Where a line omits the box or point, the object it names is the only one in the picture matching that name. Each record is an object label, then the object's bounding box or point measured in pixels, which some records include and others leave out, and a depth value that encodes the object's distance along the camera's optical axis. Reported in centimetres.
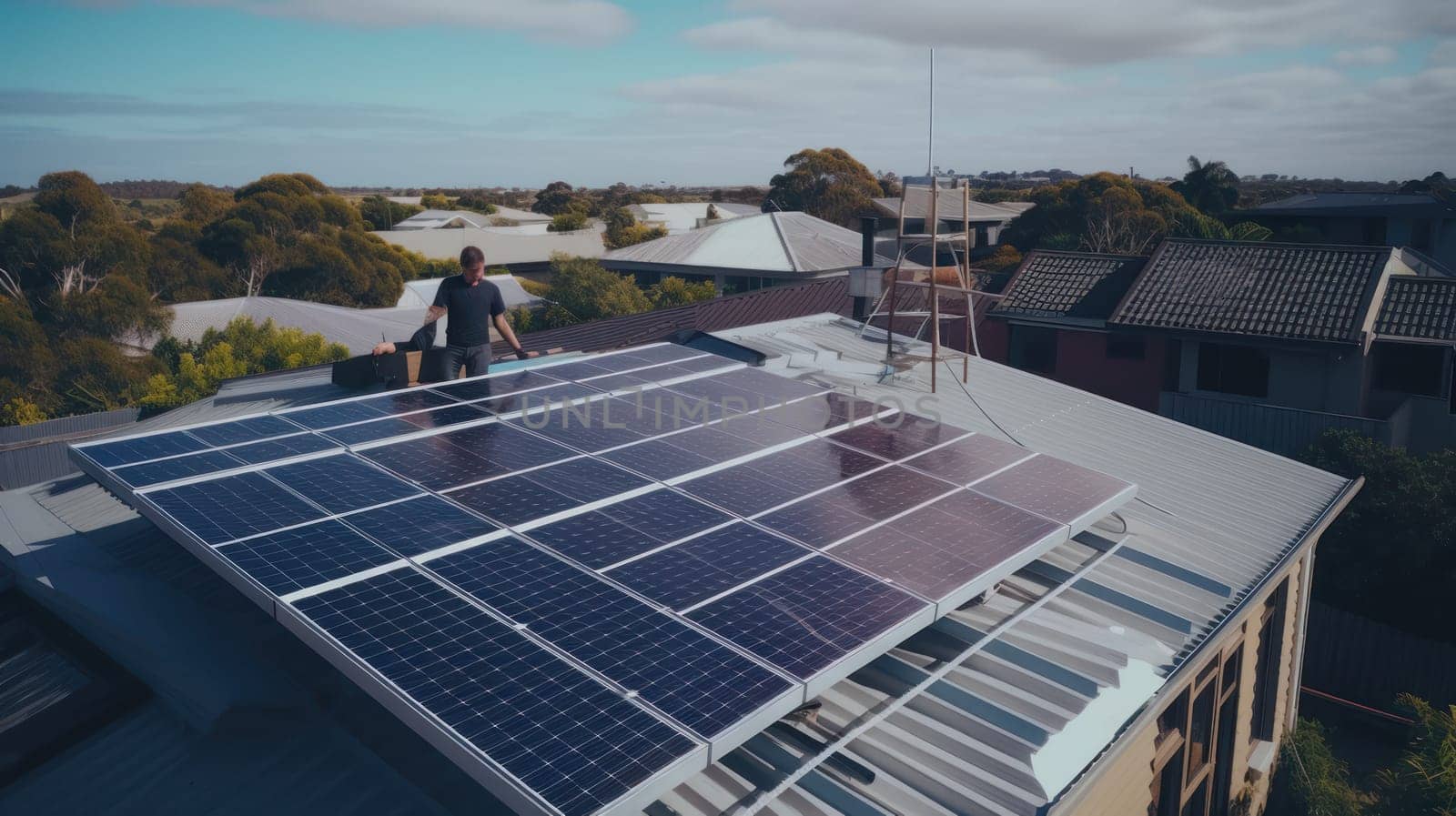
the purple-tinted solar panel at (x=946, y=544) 616
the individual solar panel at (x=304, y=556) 544
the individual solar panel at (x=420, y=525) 602
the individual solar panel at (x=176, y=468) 689
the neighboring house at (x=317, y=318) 3750
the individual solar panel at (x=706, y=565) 565
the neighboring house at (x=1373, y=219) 4678
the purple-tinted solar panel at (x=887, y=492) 720
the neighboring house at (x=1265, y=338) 2419
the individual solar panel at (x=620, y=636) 464
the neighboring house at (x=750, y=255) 4381
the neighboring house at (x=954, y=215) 6131
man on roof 1062
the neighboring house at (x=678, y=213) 8912
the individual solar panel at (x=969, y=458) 822
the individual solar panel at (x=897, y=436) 860
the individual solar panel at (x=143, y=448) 739
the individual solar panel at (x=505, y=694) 411
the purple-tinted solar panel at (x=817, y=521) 658
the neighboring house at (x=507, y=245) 6800
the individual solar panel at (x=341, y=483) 666
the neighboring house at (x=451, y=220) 8119
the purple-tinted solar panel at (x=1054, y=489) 760
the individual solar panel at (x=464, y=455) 725
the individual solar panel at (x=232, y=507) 608
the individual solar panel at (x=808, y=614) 510
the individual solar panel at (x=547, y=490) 662
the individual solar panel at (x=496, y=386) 952
